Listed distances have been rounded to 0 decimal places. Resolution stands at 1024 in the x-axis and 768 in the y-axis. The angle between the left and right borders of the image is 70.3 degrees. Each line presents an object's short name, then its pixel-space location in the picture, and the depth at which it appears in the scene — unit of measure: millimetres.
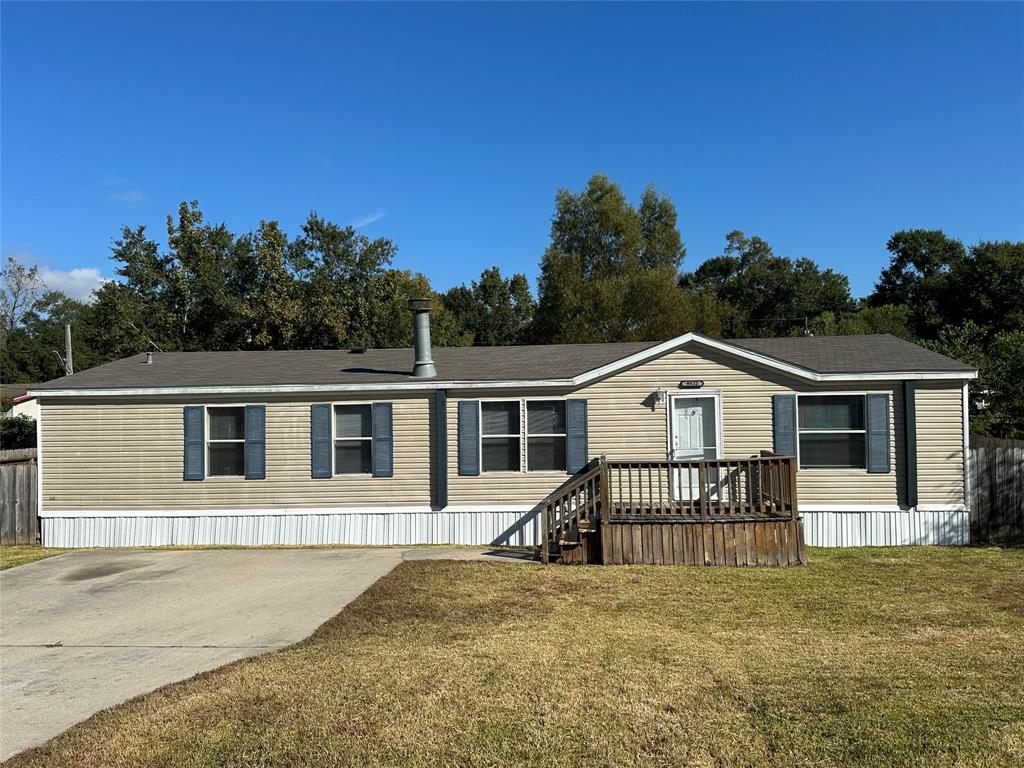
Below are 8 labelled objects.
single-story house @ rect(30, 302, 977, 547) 11984
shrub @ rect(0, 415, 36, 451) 21531
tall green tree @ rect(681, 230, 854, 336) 56375
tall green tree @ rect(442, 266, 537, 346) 54562
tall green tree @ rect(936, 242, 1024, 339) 43906
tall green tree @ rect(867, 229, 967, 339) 49656
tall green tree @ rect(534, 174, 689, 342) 33406
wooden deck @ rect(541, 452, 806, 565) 10367
